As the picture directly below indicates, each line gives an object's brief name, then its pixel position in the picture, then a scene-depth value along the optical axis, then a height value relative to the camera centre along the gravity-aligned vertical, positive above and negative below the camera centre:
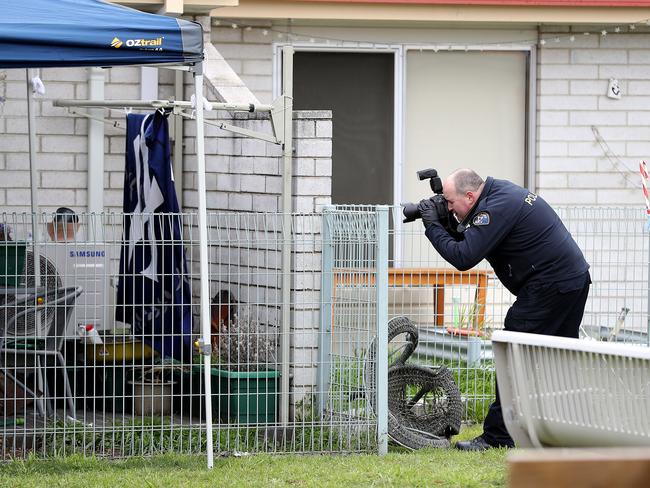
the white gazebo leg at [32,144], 16.67 +0.30
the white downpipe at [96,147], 18.77 +0.31
